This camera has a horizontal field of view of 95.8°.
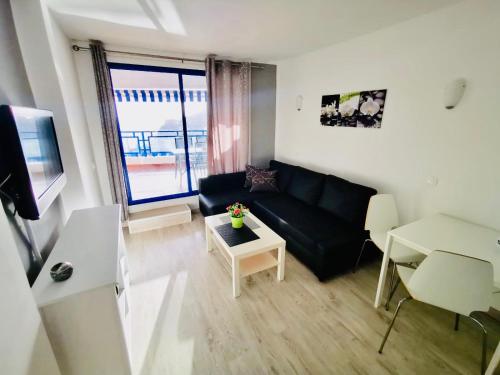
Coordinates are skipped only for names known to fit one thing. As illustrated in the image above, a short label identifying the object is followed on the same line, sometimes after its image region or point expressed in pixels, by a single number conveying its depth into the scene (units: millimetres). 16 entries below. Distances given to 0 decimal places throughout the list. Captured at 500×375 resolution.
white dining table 1428
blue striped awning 3832
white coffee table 1988
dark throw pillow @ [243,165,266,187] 3604
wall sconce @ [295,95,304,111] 3396
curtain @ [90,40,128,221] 2653
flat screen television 1045
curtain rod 2561
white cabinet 1100
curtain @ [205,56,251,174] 3350
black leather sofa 2203
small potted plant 2311
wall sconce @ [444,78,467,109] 1772
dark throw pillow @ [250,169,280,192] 3500
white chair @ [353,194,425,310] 2113
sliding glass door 3387
